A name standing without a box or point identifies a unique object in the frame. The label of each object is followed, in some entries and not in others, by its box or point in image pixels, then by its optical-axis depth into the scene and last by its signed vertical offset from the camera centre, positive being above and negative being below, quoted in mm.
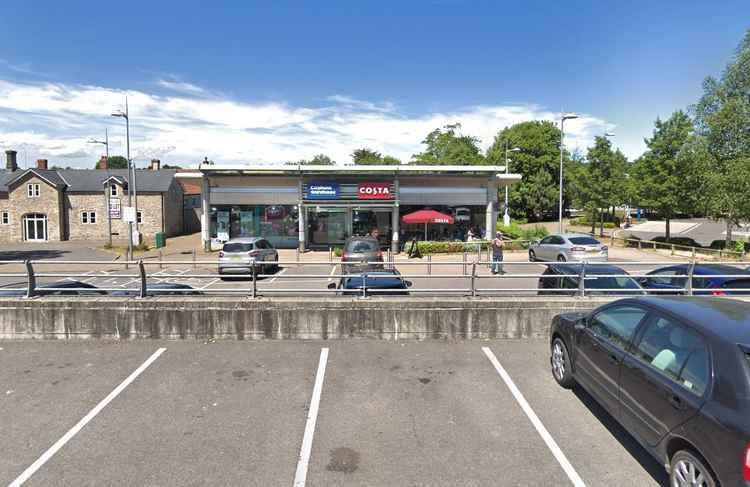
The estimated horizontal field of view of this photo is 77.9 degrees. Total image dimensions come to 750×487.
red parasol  27691 +178
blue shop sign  28875 +1828
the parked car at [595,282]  8906 -1295
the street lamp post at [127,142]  26406 +4627
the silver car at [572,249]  18469 -1191
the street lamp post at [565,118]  25862 +5760
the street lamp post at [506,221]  36638 -101
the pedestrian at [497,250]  16406 -1080
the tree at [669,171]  30766 +3277
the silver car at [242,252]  17406 -1193
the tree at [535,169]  57062 +6418
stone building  41562 +1593
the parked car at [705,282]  8844 -1324
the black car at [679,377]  3322 -1381
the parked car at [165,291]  8648 -1318
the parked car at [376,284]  9539 -1356
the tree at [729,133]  27000 +5747
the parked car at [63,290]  8555 -1300
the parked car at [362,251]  15672 -1055
